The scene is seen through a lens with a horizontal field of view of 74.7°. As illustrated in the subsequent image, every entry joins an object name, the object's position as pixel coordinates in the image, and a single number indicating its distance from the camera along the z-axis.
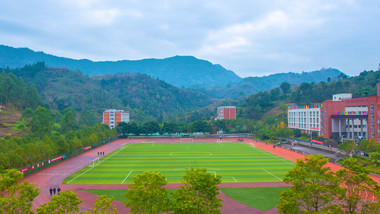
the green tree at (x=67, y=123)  89.00
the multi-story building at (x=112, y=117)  132.49
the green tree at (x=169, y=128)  104.25
